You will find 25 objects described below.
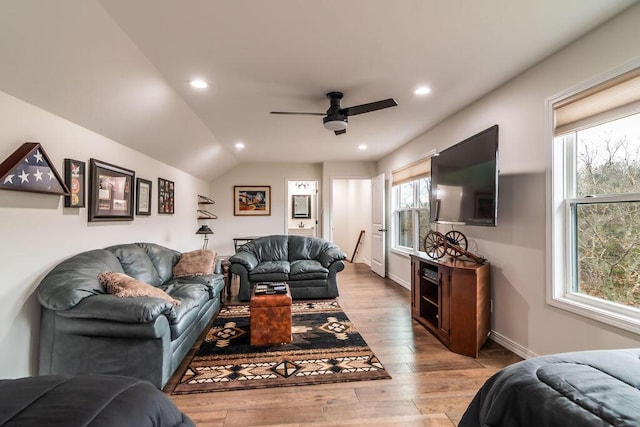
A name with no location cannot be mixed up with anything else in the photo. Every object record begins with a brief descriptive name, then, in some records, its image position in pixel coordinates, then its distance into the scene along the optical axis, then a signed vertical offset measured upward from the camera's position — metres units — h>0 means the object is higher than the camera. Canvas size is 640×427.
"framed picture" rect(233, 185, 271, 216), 6.88 +0.37
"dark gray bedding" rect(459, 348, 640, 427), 0.83 -0.55
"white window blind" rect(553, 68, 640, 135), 1.83 +0.78
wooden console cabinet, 2.63 -0.82
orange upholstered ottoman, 2.86 -1.01
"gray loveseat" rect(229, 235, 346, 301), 4.39 -0.84
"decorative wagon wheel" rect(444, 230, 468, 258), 2.98 -0.28
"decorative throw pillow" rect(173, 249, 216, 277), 3.69 -0.62
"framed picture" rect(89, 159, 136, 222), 2.72 +0.24
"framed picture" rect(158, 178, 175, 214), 4.20 +0.29
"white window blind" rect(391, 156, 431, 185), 4.37 +0.75
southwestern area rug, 2.25 -1.25
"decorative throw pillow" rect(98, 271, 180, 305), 2.27 -0.56
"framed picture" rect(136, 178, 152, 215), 3.59 +0.24
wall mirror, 8.06 +0.28
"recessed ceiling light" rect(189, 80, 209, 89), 2.71 +1.23
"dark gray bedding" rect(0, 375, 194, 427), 0.86 -0.59
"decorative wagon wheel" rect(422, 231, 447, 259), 3.05 -0.29
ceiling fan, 2.76 +1.00
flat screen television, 2.57 +0.35
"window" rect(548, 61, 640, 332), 1.88 +0.10
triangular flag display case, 1.84 +0.29
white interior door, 5.87 -0.25
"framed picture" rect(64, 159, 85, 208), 2.41 +0.28
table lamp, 5.11 -0.26
